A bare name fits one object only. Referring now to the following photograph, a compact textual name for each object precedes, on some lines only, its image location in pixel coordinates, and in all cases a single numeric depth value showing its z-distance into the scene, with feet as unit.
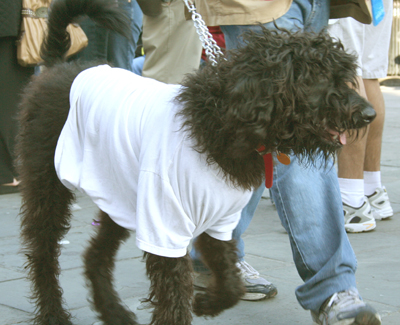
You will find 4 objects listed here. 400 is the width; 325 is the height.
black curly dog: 7.18
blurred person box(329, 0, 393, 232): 15.16
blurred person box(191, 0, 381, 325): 8.87
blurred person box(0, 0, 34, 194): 17.75
